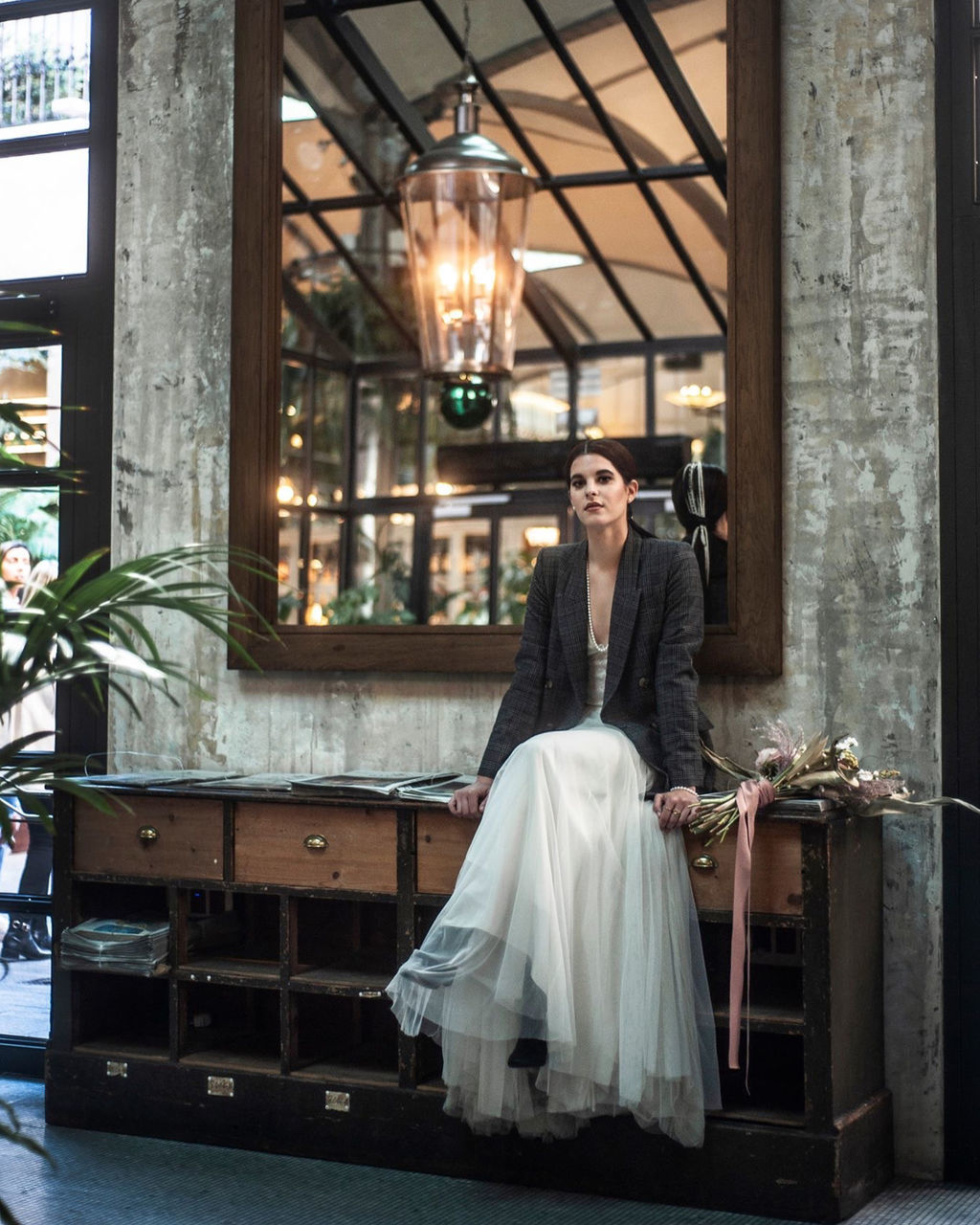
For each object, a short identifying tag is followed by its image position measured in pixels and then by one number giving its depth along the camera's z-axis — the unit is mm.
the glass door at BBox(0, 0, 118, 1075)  4715
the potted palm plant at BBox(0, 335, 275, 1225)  2309
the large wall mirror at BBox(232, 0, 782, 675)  3873
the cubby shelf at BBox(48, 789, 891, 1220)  3328
